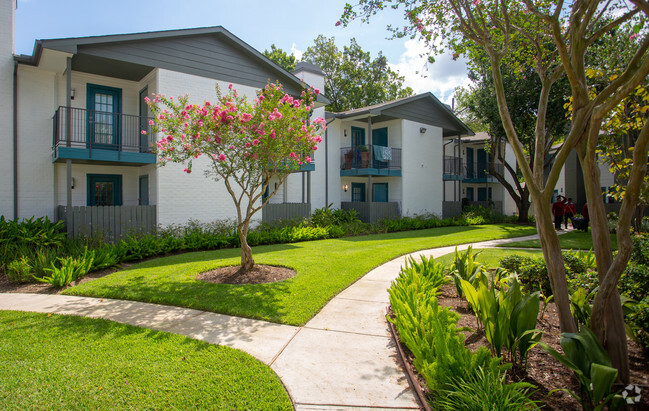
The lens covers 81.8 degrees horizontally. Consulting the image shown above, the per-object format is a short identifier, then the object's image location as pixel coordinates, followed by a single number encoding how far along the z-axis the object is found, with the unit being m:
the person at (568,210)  17.66
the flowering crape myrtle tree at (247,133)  6.84
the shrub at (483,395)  2.50
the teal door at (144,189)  13.03
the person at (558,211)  16.67
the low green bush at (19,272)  7.04
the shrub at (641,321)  3.36
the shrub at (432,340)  2.87
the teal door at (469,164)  25.51
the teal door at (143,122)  12.20
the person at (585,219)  14.38
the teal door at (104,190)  12.61
